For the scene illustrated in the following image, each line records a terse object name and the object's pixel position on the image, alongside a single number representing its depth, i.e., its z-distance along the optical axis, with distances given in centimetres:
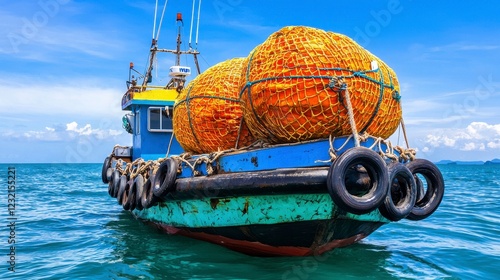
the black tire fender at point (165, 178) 609
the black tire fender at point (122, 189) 785
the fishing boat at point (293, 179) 441
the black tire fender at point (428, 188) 510
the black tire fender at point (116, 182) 875
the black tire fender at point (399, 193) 455
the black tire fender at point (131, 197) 721
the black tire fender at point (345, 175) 409
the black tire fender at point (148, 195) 643
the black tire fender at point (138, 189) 690
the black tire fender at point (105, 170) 1059
